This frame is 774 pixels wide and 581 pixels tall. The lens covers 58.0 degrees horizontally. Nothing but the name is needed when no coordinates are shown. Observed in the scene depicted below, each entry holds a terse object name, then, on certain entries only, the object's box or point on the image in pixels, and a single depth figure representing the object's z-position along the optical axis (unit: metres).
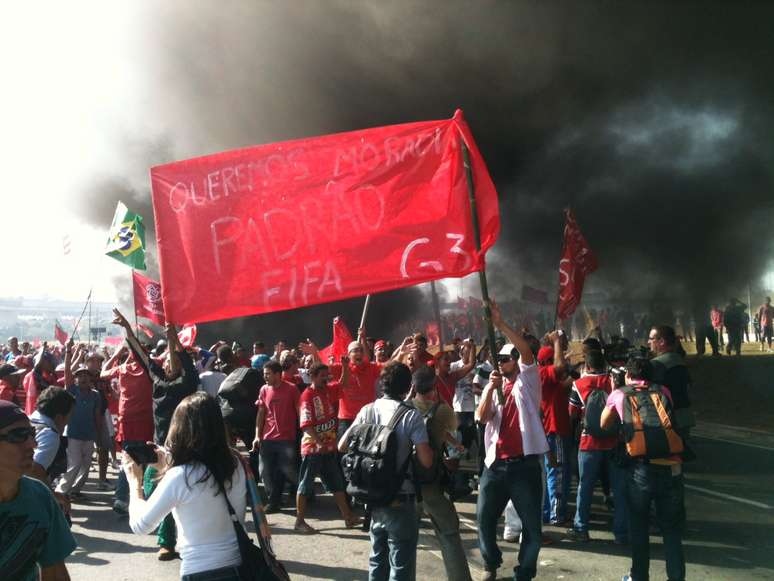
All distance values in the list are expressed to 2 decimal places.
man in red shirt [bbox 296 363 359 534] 5.63
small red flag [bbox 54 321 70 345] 14.73
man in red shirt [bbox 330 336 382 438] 6.31
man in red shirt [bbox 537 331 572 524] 5.54
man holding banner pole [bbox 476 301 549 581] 3.96
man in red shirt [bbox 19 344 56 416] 7.02
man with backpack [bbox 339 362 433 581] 3.25
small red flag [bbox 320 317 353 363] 7.76
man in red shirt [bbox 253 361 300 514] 6.09
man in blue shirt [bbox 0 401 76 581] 1.94
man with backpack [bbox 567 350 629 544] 5.03
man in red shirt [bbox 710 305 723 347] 17.54
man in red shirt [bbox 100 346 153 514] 5.94
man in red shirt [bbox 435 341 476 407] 6.40
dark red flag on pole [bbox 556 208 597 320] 8.35
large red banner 3.84
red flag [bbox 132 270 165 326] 8.95
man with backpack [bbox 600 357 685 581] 3.74
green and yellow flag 8.57
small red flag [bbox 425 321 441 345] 22.38
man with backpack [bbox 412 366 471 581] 3.61
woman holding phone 2.33
